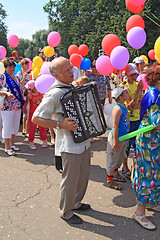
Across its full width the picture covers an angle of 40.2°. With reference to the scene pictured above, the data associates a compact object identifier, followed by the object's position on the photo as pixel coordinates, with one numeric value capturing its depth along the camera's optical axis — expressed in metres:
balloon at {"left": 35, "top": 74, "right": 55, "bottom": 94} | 3.29
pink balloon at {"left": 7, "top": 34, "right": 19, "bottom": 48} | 7.86
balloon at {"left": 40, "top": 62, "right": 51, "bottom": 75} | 3.62
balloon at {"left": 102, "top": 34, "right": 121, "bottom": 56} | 3.84
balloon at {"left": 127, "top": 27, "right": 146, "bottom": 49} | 3.44
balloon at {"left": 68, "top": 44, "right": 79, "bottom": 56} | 6.93
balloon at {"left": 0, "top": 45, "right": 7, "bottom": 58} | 6.84
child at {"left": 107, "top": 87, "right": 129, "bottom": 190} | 2.91
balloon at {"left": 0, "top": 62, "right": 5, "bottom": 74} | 4.28
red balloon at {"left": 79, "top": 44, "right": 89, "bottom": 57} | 7.60
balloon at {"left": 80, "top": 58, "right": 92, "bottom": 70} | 6.15
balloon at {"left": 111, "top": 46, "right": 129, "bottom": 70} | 3.31
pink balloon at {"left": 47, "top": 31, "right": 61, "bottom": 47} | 6.42
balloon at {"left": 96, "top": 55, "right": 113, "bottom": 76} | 3.83
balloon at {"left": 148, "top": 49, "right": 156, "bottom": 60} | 7.32
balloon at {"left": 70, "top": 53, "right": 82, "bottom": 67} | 5.76
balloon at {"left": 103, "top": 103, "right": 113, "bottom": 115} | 3.61
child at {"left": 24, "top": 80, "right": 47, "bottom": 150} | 5.01
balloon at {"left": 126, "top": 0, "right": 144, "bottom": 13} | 3.40
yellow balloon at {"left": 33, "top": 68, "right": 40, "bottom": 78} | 5.36
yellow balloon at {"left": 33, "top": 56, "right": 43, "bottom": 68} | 6.02
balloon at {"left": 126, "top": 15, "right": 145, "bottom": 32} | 3.77
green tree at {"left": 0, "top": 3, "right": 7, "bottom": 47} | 35.31
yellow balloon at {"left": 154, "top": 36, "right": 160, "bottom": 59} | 2.29
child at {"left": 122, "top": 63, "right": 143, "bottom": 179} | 3.62
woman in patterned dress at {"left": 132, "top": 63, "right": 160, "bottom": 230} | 2.40
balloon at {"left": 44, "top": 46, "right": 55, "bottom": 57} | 6.62
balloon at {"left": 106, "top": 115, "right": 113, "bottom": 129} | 3.55
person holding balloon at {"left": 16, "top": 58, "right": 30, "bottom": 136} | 5.67
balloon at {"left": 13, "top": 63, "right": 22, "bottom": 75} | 6.19
